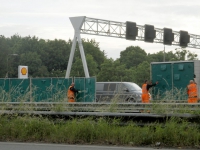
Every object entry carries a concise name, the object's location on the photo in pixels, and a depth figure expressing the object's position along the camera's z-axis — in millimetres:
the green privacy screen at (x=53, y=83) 25828
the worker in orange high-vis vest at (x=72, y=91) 23734
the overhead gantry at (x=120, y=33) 38062
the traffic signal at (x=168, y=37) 46875
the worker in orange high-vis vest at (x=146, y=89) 21203
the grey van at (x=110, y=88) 29267
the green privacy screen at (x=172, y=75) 21875
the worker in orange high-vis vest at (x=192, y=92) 17017
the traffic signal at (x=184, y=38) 49375
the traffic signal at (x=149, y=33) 44781
